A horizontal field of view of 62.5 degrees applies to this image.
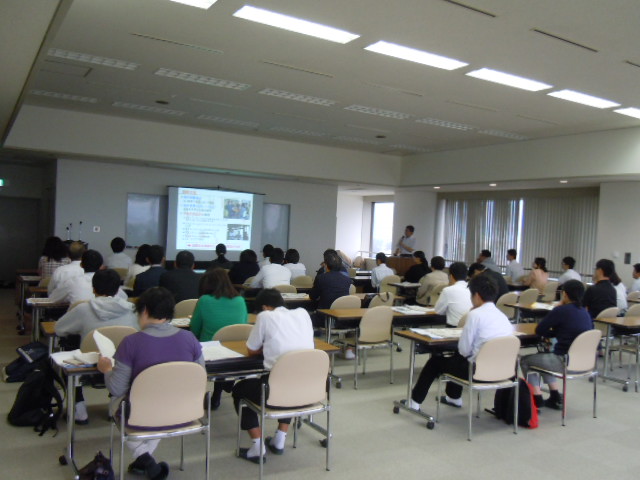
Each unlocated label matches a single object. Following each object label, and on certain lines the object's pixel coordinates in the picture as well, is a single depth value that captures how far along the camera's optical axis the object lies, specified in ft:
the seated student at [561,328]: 15.81
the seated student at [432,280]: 26.16
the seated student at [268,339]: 11.50
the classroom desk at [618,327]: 19.44
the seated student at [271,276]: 23.21
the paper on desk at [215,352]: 11.53
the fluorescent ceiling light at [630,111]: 24.17
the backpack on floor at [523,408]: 15.01
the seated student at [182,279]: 17.70
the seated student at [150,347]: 9.48
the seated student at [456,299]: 18.40
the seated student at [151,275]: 18.88
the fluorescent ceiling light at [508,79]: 19.66
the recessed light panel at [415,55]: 17.49
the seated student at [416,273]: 30.40
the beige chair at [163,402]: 9.34
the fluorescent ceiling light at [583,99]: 22.08
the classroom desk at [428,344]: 14.76
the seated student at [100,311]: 12.62
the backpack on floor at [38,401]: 12.94
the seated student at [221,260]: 27.48
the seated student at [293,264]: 26.32
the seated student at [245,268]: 25.46
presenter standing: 42.86
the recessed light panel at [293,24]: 15.31
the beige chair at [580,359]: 15.33
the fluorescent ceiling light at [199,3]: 14.60
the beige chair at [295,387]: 10.84
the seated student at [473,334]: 14.16
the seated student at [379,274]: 28.53
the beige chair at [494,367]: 13.78
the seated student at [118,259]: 26.21
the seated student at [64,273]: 18.26
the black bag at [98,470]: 10.09
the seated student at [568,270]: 28.10
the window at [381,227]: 57.47
